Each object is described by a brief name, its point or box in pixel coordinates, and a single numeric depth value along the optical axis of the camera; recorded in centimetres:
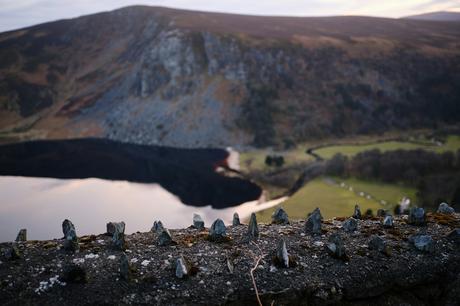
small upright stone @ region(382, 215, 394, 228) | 1535
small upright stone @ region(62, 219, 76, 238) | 1293
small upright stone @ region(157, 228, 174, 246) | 1328
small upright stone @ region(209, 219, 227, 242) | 1372
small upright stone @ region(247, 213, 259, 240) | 1397
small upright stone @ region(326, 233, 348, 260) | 1300
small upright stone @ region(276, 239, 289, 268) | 1243
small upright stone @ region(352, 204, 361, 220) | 1684
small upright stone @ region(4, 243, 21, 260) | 1197
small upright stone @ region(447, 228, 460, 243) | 1431
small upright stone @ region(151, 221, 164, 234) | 1421
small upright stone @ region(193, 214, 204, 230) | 1551
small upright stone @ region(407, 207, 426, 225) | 1562
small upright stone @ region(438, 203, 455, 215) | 1739
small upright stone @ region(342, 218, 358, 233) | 1493
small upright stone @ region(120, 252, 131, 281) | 1153
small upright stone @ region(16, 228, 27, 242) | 1385
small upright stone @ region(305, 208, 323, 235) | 1455
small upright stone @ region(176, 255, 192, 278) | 1166
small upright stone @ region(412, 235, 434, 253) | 1359
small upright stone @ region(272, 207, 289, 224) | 1600
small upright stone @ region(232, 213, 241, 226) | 1594
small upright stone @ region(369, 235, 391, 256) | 1338
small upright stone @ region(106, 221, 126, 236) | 1304
